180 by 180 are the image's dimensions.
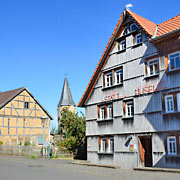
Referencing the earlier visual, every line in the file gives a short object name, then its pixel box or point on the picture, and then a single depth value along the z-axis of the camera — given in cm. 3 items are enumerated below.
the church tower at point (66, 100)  7194
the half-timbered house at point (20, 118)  4069
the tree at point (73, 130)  3256
